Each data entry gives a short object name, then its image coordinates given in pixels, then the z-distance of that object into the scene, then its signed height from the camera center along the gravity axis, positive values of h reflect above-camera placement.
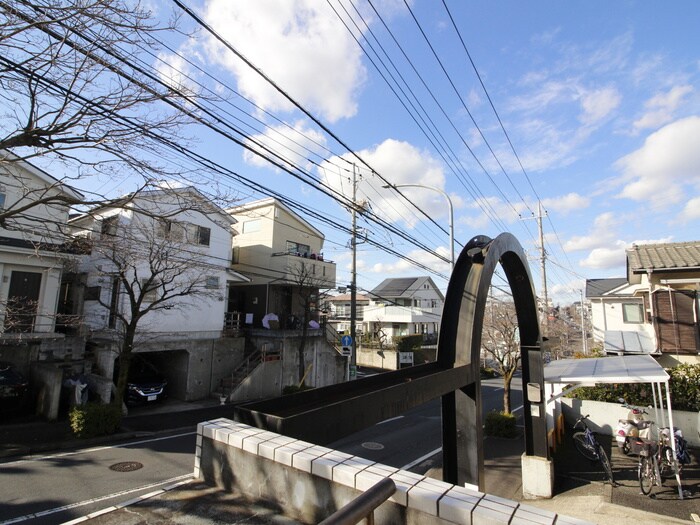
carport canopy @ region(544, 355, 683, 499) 8.25 -1.12
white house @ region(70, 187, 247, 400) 16.03 +0.74
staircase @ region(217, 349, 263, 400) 19.02 -2.80
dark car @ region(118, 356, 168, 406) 16.61 -3.13
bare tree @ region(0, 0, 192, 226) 4.12 +2.94
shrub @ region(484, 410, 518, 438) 13.35 -3.59
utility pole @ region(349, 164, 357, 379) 18.02 +2.07
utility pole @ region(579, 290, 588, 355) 31.22 -0.31
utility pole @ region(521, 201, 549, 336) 28.12 +3.62
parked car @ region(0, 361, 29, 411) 13.17 -2.61
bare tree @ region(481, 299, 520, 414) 15.26 -0.46
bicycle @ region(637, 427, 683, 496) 8.23 -3.07
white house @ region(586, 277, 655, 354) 16.92 +0.33
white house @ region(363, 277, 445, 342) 41.53 +1.67
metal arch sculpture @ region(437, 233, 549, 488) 5.71 -0.38
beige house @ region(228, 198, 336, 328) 25.12 +3.84
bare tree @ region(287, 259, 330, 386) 21.39 +2.36
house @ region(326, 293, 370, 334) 46.34 +1.85
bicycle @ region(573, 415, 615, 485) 8.91 -3.24
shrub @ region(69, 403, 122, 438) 11.62 -3.24
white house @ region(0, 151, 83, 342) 14.91 +1.91
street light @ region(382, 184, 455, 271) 13.44 +3.31
